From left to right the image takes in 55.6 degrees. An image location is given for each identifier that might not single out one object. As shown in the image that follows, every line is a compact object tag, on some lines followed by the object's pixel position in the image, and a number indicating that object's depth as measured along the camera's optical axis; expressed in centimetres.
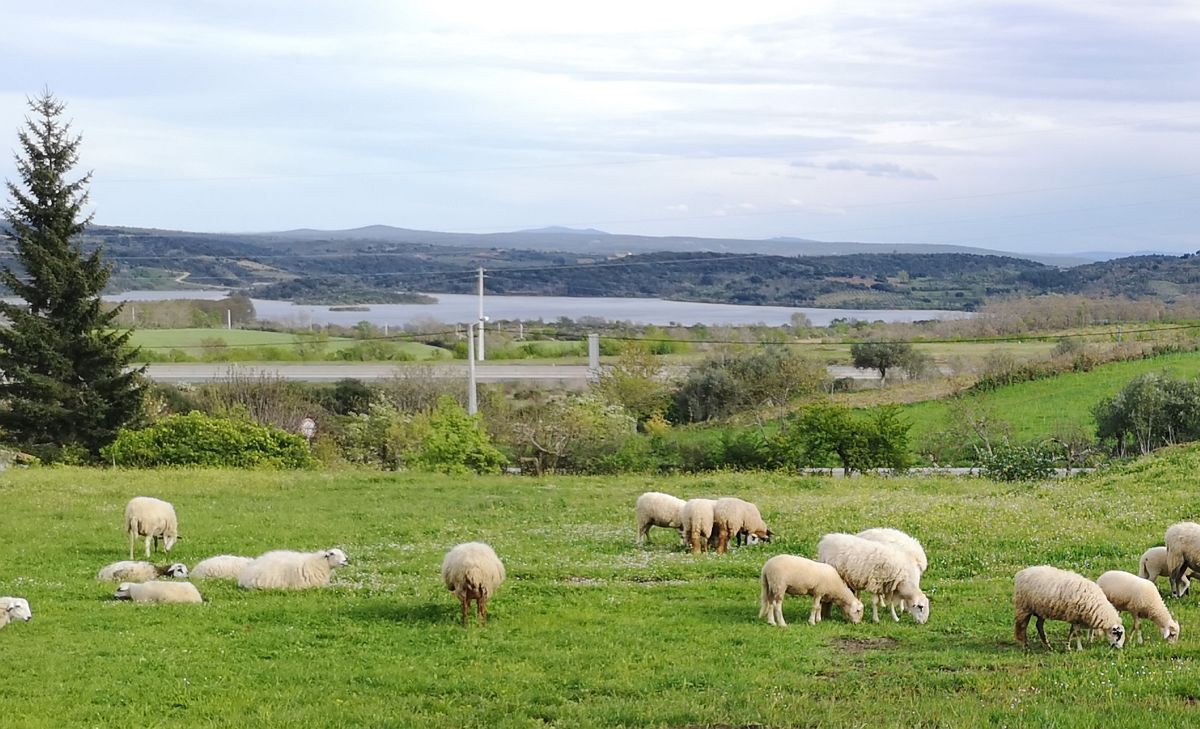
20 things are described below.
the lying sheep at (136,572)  1902
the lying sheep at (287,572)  1822
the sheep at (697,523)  2164
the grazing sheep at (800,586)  1534
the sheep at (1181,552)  1603
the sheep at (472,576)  1538
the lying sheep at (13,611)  1547
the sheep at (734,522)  2181
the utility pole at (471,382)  5616
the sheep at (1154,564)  1681
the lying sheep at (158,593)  1722
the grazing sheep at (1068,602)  1323
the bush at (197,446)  4038
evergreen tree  4744
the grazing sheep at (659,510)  2280
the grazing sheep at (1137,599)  1379
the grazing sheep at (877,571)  1580
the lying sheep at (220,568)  1931
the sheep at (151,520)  2159
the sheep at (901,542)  1745
